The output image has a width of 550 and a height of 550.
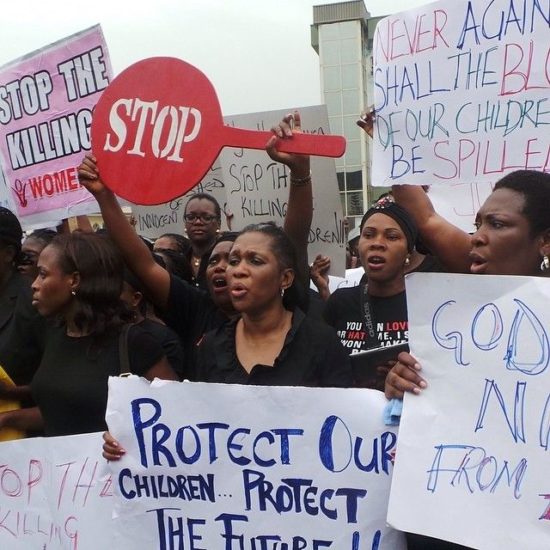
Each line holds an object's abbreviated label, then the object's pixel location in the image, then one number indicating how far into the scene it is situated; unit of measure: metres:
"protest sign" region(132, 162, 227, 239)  5.11
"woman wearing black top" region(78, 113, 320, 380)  2.71
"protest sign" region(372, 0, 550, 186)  2.16
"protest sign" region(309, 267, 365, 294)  4.85
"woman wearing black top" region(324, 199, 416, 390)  2.82
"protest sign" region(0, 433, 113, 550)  2.42
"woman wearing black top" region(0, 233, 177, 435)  2.39
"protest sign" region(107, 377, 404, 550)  2.09
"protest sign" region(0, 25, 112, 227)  3.57
